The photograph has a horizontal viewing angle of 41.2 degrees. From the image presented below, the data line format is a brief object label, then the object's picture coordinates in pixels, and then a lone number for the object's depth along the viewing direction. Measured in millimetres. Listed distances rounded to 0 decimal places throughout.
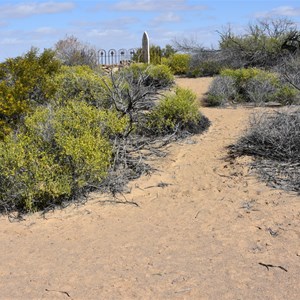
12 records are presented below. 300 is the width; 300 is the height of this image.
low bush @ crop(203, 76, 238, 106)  11792
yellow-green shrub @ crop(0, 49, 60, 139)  7748
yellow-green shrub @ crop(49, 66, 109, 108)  8721
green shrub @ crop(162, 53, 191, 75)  18152
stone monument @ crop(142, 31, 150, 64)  18733
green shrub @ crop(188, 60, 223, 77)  17216
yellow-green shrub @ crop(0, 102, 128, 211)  6053
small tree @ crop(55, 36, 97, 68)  17358
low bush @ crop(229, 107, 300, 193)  6355
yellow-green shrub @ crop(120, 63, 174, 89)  13564
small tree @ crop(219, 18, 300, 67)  17121
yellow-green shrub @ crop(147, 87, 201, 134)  8520
